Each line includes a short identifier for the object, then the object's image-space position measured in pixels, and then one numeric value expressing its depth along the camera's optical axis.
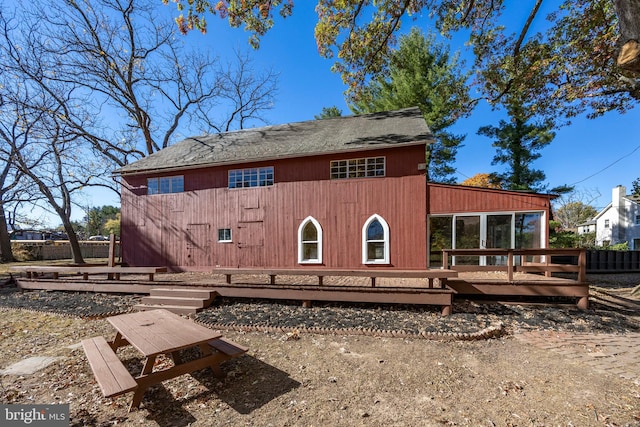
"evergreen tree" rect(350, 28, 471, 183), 16.95
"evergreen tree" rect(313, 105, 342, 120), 24.84
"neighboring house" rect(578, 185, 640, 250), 25.06
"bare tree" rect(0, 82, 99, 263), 15.14
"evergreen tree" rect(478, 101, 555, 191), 17.75
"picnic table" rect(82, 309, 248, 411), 2.72
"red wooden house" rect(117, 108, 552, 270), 9.36
